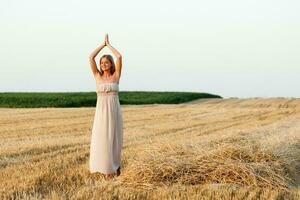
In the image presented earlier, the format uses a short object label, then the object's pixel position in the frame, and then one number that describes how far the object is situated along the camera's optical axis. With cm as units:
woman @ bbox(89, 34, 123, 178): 885
